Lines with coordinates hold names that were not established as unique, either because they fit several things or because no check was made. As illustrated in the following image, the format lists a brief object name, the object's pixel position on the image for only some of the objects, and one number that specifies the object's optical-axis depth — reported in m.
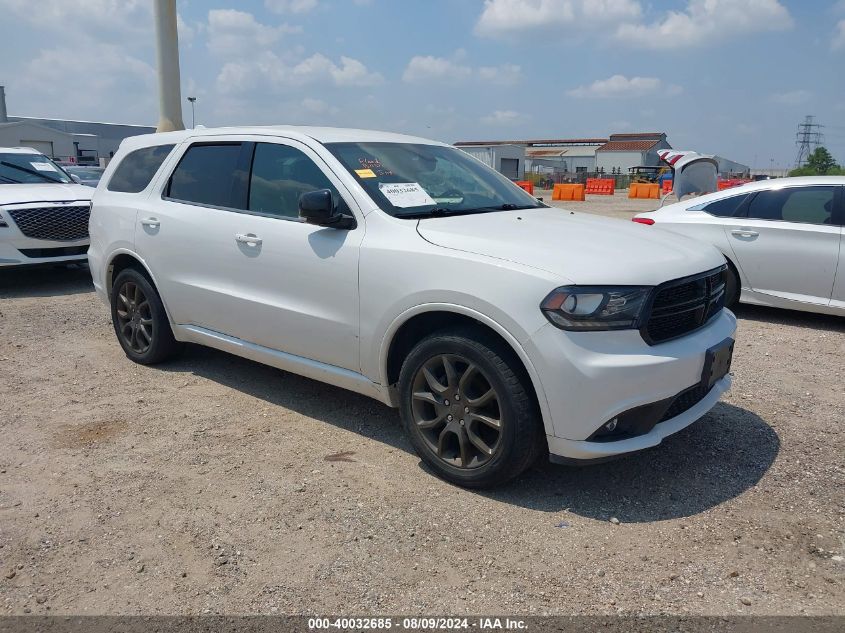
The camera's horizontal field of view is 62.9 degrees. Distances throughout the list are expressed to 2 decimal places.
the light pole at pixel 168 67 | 19.36
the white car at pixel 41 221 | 8.62
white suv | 3.11
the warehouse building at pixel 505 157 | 50.62
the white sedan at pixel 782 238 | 6.59
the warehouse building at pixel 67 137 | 47.00
